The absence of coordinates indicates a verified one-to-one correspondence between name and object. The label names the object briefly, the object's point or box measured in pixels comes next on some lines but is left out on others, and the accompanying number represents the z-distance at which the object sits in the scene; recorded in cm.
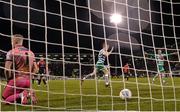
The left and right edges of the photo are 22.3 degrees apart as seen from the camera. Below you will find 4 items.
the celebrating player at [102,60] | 1511
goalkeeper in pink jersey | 845
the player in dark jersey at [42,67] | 1902
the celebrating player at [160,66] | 1751
